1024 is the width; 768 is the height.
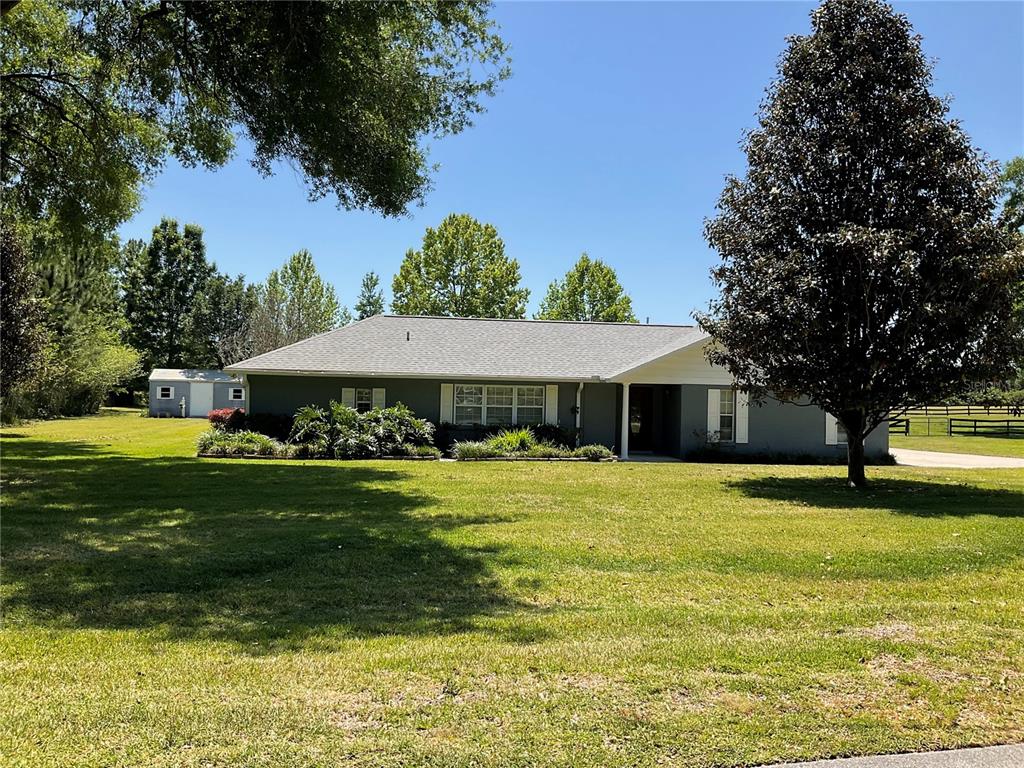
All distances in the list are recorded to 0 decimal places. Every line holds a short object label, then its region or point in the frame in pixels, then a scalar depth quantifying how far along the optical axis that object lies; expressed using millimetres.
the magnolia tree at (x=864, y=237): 13031
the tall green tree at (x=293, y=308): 45875
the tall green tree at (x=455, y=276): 49500
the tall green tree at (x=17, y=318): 20734
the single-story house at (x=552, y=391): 21750
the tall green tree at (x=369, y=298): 70438
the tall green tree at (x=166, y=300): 56344
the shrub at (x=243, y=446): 19406
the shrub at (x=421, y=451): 19938
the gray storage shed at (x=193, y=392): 43562
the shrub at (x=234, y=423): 21172
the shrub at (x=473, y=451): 19891
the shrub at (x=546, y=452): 20375
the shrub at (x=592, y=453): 20734
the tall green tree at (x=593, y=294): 52281
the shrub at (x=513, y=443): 20433
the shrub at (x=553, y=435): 21828
